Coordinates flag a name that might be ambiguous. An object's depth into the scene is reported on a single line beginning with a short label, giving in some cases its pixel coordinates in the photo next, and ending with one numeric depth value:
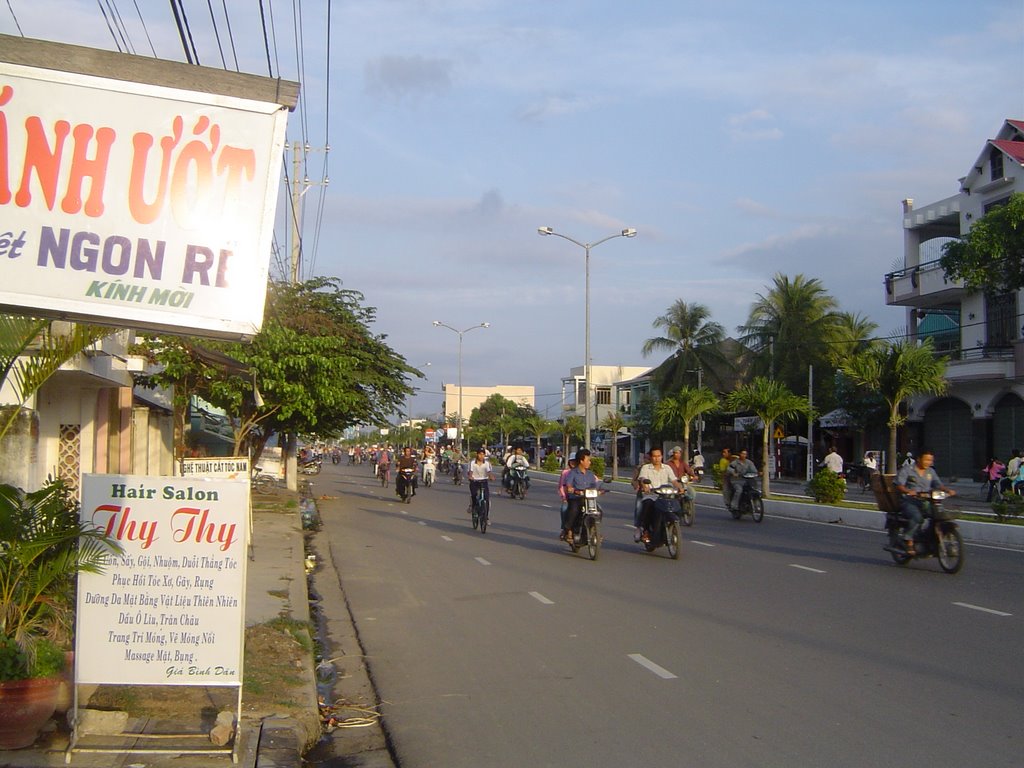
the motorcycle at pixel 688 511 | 22.36
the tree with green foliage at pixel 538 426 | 67.75
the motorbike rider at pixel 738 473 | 23.94
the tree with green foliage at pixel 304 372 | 22.08
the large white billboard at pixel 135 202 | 5.45
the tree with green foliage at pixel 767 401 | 28.02
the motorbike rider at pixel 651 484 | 15.66
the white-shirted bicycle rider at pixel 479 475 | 20.95
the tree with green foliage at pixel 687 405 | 37.78
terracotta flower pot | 5.54
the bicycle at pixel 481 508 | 20.89
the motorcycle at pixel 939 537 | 13.69
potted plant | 5.62
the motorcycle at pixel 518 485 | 33.56
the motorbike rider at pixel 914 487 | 13.88
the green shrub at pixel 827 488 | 25.58
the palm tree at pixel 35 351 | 6.62
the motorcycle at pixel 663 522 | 15.52
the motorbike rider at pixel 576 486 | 15.80
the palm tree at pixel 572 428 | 62.99
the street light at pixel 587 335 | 39.16
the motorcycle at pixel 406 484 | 30.70
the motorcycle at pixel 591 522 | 15.76
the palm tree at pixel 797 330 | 54.62
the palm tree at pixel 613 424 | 55.04
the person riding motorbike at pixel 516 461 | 32.44
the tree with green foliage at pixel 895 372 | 24.33
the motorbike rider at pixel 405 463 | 30.68
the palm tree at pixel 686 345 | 60.06
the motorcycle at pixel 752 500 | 23.74
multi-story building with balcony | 38.72
